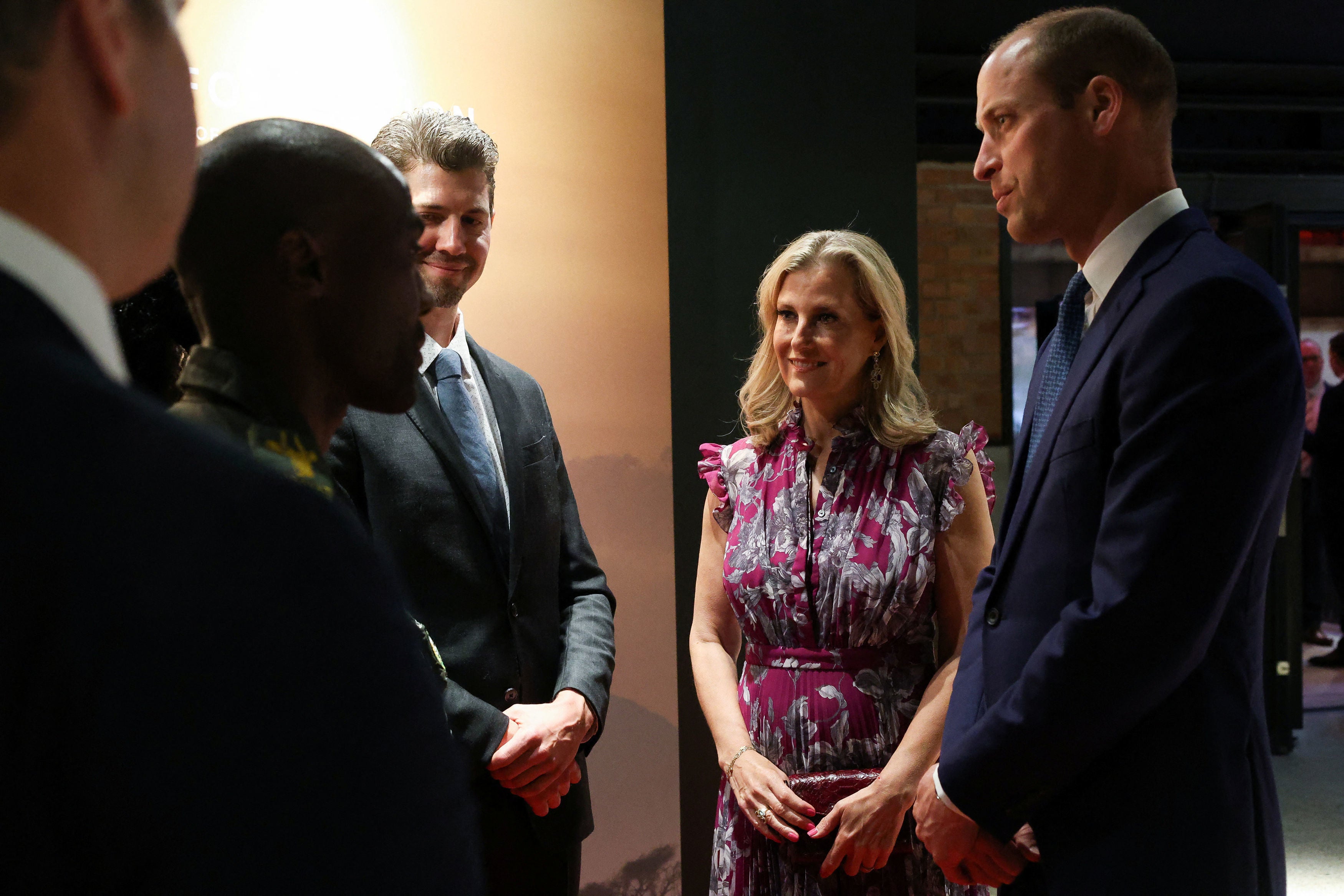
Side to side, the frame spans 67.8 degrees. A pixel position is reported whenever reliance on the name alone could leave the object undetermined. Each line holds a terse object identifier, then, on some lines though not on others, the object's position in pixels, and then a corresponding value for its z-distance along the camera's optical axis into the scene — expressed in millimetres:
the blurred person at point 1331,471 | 5957
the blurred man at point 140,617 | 419
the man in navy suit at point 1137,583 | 1336
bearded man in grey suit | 1699
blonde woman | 1970
